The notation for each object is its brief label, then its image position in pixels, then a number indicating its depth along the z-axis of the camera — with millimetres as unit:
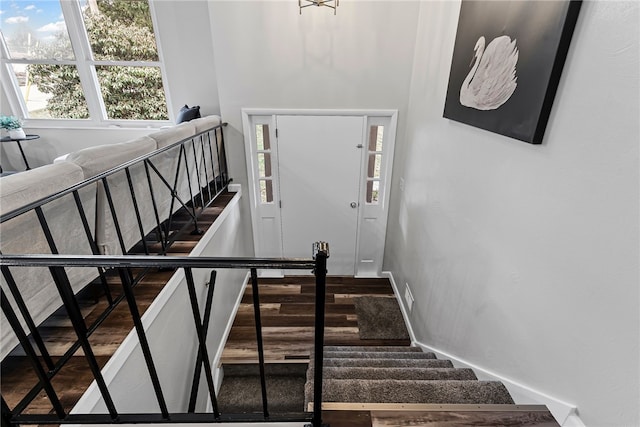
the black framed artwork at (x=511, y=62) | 1108
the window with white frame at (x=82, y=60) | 3688
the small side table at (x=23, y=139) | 3645
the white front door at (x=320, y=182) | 3297
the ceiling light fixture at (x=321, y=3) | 2480
